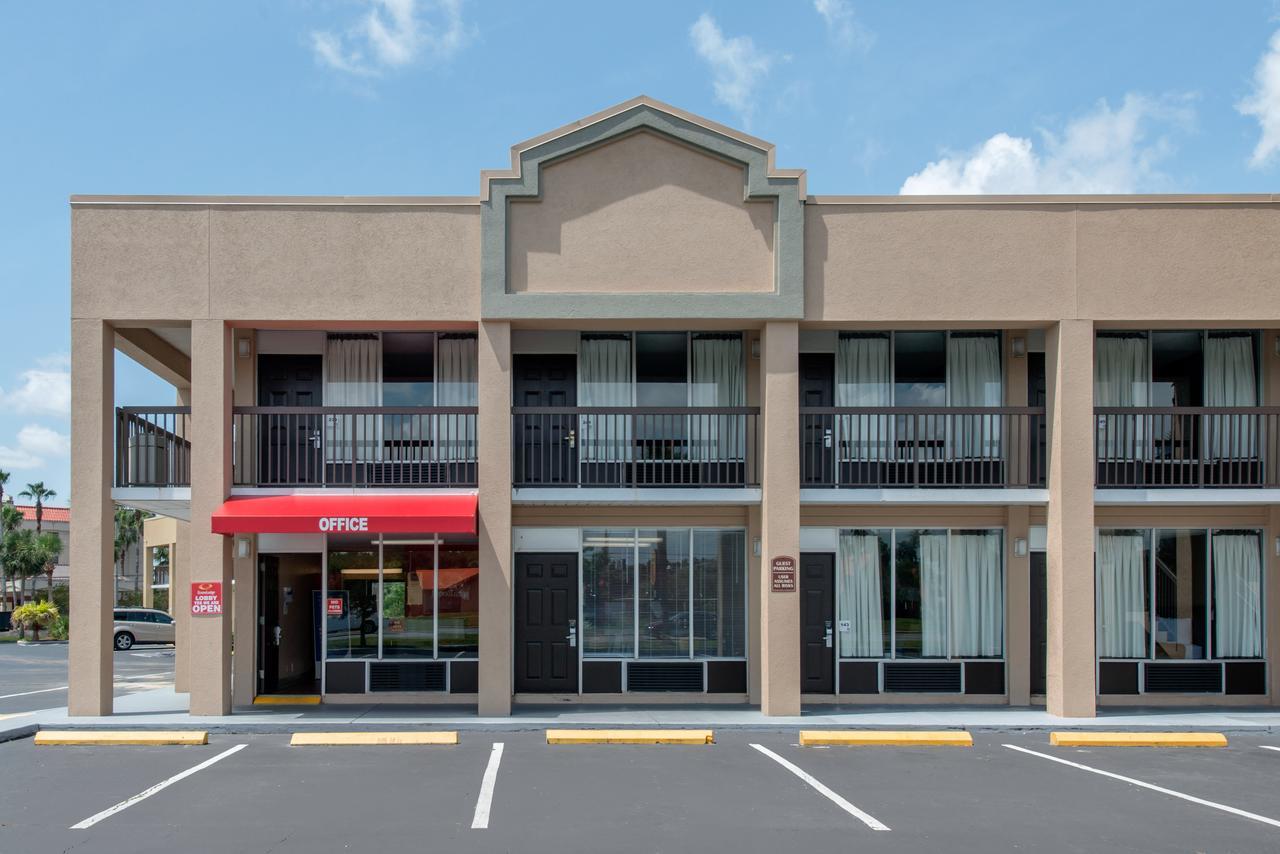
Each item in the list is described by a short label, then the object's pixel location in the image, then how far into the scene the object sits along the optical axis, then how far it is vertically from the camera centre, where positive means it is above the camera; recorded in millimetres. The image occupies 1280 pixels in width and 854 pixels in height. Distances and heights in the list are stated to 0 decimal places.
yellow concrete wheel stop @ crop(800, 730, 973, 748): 13172 -3209
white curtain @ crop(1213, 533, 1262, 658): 16141 -1778
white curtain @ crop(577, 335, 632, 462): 16000 +1294
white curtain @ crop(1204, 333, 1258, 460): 16078 +1398
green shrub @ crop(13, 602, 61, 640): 34250 -4387
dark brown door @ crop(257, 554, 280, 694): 16156 -2184
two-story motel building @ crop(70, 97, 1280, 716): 14734 +610
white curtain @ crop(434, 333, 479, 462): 15992 +1492
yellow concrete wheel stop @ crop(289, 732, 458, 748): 12914 -3152
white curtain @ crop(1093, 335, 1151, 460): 16234 +1582
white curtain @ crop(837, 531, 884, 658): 16109 -1769
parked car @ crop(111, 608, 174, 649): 32188 -4519
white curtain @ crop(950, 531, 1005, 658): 16141 -1758
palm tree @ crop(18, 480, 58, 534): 73188 -1045
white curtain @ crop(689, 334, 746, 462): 16016 +1344
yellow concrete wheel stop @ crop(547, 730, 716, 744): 13008 -3143
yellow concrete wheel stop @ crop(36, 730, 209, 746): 13062 -3161
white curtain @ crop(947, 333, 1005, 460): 16188 +1527
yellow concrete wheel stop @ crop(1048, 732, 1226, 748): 13266 -3250
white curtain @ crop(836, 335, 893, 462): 16344 +1625
